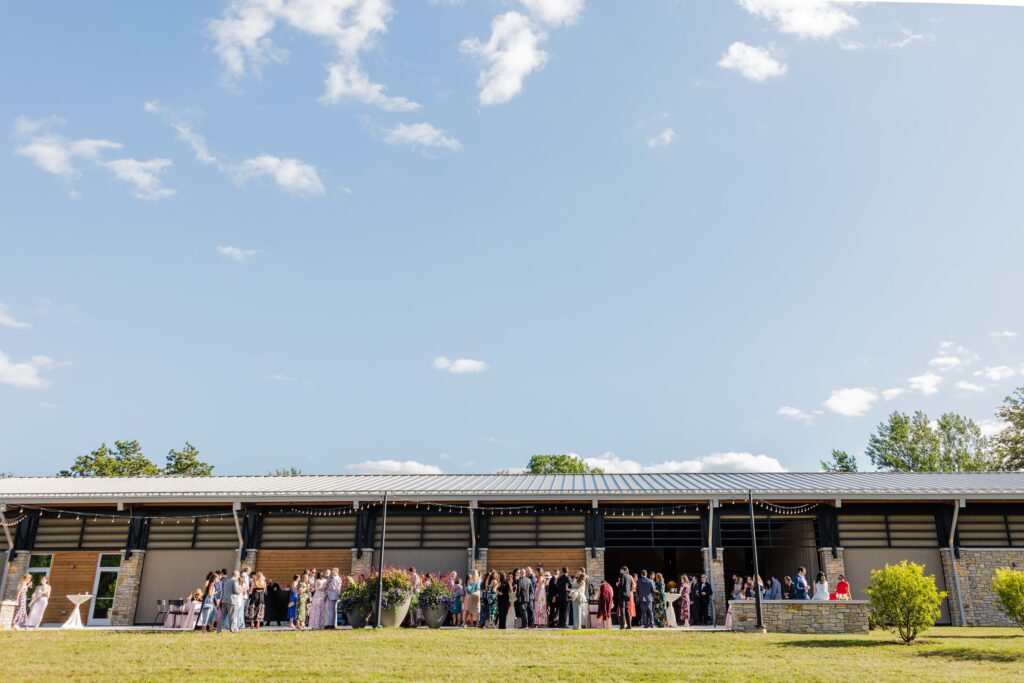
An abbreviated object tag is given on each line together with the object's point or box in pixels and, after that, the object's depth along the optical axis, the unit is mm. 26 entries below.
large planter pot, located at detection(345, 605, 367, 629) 16906
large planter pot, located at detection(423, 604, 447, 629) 17297
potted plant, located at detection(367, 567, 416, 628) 16781
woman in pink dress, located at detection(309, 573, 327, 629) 17578
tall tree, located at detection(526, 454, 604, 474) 52656
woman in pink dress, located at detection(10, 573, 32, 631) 19266
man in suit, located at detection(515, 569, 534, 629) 17484
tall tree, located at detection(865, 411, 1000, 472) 48938
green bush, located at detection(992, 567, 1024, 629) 14195
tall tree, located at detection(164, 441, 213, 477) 48906
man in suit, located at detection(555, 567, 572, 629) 17594
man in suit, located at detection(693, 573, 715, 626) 19516
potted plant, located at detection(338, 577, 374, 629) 16906
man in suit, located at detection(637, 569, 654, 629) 17969
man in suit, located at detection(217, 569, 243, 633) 15422
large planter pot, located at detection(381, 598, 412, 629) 16781
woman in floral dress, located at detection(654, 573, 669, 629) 18734
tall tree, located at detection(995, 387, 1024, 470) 45259
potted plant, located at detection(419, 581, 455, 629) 17281
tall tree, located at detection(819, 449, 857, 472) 52812
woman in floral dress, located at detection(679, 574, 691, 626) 18953
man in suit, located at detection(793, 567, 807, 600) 18562
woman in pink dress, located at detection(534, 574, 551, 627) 17969
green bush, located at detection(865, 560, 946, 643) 13508
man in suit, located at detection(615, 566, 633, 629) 17469
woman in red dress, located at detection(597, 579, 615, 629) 17703
